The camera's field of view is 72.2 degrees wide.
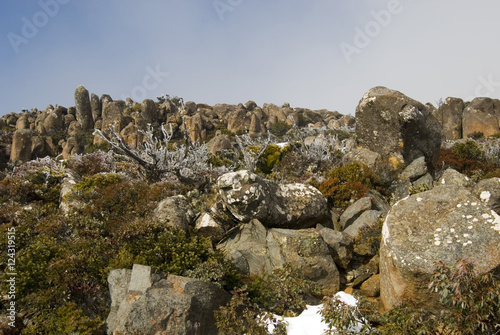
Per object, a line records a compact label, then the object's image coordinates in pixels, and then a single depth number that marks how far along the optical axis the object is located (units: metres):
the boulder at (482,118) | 37.72
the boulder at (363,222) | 8.23
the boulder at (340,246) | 7.62
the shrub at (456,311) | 4.32
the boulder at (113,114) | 56.25
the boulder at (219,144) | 20.10
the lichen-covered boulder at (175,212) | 8.21
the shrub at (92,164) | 13.26
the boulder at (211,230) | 8.41
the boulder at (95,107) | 65.25
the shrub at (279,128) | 60.29
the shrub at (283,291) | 6.46
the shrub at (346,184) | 10.05
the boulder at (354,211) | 8.90
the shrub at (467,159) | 13.55
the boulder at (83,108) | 63.59
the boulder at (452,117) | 39.47
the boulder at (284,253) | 7.17
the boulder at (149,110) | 61.15
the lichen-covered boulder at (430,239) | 5.42
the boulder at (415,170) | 11.90
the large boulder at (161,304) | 5.37
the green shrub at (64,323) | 5.43
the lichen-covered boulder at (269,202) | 8.16
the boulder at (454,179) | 8.31
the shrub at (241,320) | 5.57
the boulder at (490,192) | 7.32
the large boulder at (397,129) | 12.08
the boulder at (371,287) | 6.98
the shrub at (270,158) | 13.12
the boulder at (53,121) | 60.35
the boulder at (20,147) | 42.39
